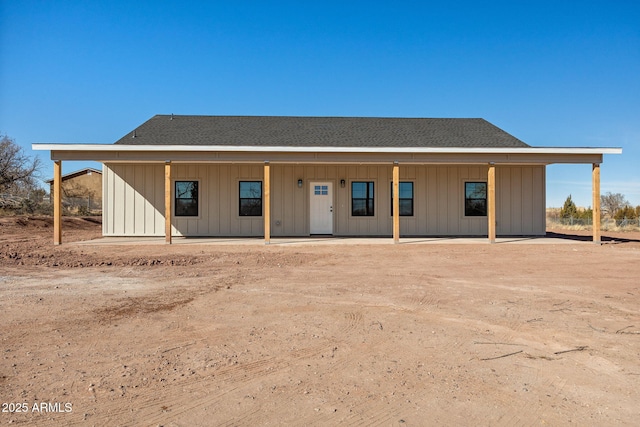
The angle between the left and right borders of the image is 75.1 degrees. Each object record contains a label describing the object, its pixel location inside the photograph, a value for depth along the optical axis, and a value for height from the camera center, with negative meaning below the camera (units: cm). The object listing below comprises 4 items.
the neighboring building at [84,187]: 3074 +173
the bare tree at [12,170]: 2464 +236
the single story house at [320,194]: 1497 +58
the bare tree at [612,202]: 3469 +66
